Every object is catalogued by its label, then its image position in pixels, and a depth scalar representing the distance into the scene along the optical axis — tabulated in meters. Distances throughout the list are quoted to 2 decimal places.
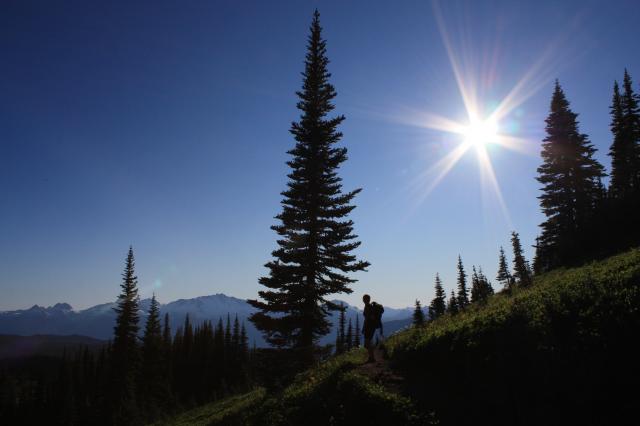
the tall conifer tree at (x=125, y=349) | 50.19
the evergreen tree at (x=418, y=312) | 66.79
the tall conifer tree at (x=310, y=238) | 20.58
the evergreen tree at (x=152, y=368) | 59.79
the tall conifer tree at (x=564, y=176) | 37.41
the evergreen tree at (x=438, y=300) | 65.24
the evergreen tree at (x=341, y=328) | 88.34
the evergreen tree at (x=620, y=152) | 42.88
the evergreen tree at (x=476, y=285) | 61.51
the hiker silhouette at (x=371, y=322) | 14.37
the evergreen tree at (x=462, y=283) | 67.56
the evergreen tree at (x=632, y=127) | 42.25
